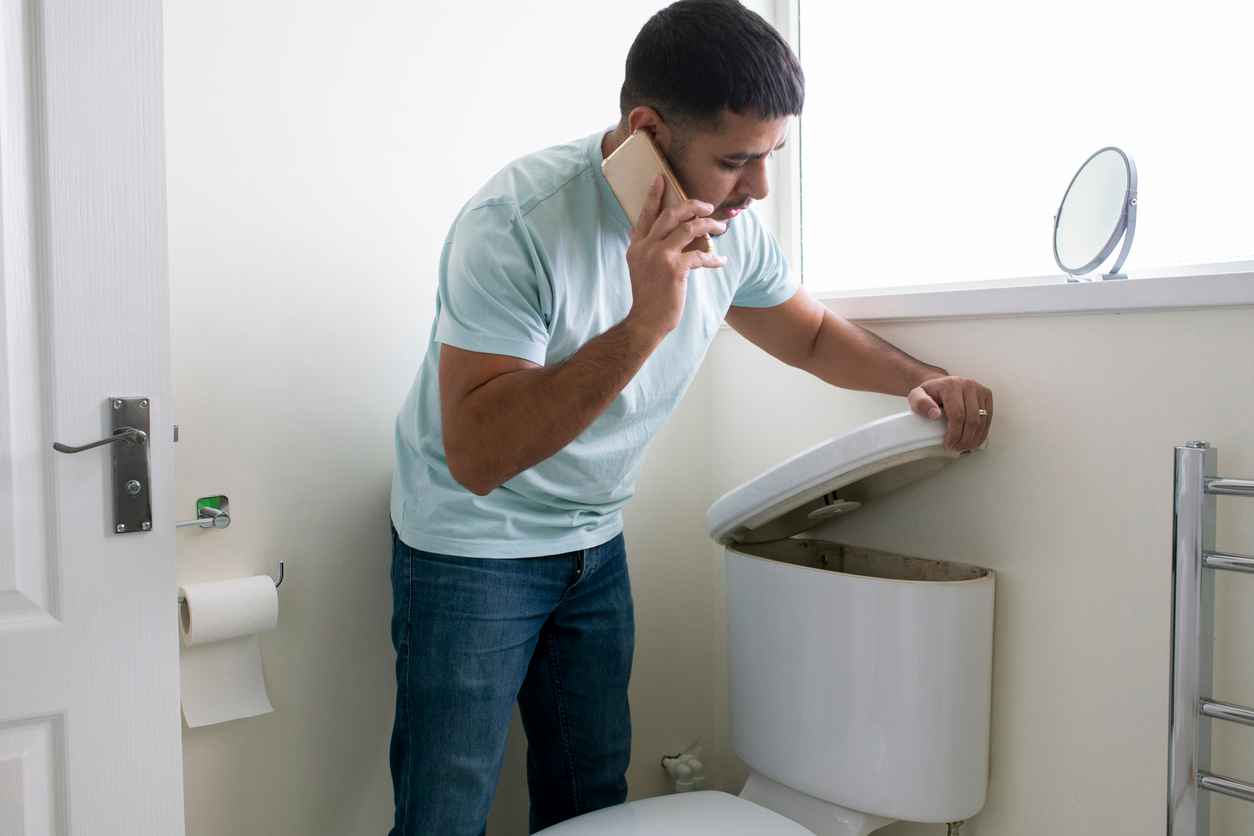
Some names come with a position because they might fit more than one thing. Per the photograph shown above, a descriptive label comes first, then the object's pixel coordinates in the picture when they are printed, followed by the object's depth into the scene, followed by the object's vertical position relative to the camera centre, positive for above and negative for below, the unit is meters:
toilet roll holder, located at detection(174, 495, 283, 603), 1.22 -0.18
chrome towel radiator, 0.99 -0.29
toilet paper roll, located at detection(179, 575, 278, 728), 1.19 -0.35
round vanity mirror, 1.10 +0.18
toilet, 1.16 -0.39
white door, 1.01 -0.02
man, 1.03 -0.03
